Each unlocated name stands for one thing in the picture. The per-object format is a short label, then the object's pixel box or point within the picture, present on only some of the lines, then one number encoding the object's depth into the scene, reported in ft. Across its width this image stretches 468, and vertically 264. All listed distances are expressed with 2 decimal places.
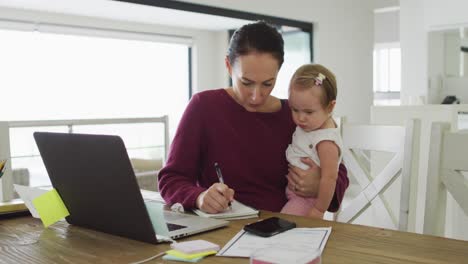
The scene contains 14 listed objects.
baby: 4.78
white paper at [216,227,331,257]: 3.03
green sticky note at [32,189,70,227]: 3.84
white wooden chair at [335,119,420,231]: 4.55
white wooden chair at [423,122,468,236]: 4.02
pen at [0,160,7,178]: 4.31
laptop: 3.11
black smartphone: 3.33
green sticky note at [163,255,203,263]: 2.89
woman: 4.61
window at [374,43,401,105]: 26.32
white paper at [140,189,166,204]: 4.99
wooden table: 2.90
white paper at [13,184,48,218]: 4.01
